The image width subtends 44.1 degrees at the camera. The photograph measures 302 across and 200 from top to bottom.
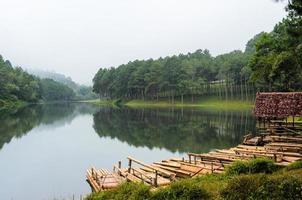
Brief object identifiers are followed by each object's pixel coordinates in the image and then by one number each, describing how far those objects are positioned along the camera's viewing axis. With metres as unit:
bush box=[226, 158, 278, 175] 19.23
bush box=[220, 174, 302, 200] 11.17
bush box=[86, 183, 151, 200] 13.90
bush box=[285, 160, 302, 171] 19.89
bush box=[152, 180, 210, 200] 12.99
